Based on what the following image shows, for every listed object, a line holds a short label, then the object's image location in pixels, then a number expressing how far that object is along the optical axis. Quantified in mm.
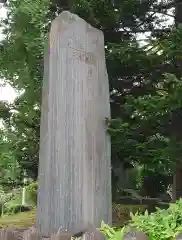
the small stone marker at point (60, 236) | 2100
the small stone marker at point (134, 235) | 1932
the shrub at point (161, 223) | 2023
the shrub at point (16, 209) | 8703
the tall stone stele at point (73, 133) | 3574
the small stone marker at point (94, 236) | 2029
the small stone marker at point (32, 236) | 2258
